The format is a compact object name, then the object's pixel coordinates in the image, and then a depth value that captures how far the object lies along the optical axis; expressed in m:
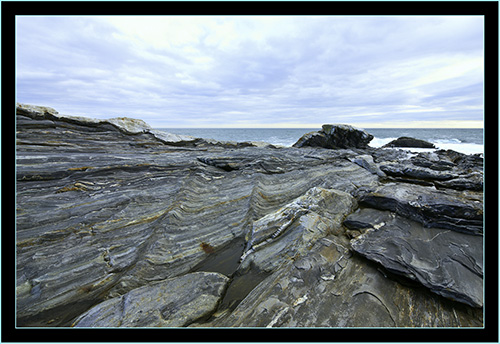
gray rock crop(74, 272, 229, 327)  2.54
